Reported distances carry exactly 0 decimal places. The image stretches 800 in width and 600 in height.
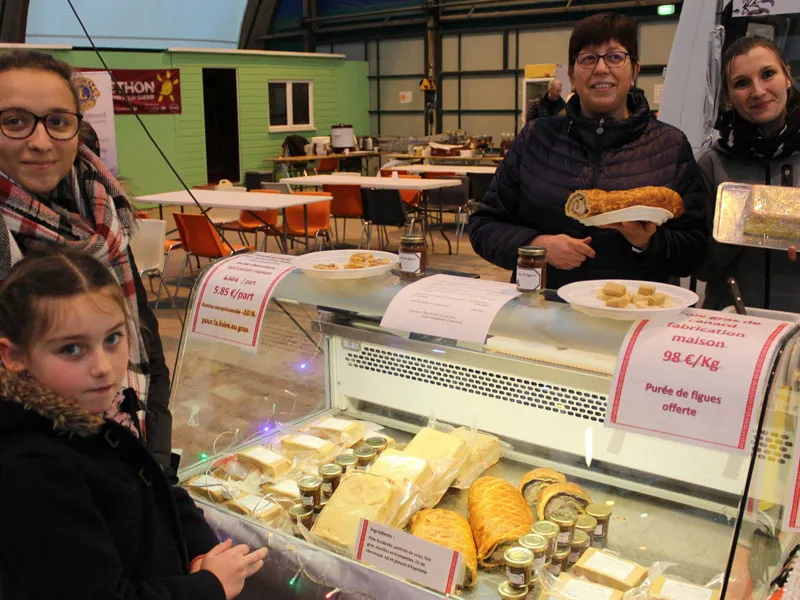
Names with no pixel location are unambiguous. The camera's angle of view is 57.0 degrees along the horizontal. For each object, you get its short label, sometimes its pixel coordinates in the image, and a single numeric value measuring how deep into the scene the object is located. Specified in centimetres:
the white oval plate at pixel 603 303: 139
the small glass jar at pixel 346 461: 189
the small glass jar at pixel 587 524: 156
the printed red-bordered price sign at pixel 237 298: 184
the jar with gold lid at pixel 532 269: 162
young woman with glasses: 148
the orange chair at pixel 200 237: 634
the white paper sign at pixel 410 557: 137
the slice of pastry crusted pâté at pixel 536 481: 173
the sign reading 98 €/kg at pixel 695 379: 122
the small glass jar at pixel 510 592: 140
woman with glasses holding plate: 195
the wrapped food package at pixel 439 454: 180
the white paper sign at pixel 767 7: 374
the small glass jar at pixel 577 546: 153
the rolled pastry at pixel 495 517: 155
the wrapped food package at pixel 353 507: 158
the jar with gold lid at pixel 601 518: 158
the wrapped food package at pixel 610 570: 142
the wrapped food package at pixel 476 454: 183
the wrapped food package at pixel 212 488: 183
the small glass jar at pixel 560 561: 151
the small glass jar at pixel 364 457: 189
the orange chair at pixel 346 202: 923
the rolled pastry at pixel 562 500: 165
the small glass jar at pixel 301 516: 168
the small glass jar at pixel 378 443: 197
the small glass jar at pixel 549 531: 152
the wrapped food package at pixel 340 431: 207
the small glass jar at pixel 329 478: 179
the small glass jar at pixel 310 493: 172
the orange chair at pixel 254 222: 778
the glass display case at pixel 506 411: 136
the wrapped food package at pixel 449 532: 149
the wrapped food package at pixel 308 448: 201
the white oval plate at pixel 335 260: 180
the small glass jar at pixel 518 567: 141
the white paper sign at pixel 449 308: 153
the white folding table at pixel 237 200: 688
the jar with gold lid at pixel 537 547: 147
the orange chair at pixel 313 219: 809
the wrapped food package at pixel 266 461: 194
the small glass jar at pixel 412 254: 180
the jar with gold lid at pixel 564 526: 154
